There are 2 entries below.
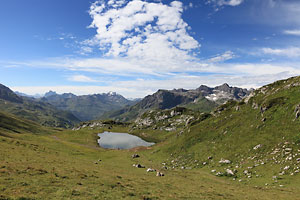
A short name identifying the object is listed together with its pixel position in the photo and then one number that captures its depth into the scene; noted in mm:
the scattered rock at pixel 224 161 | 49094
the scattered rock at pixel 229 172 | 42719
